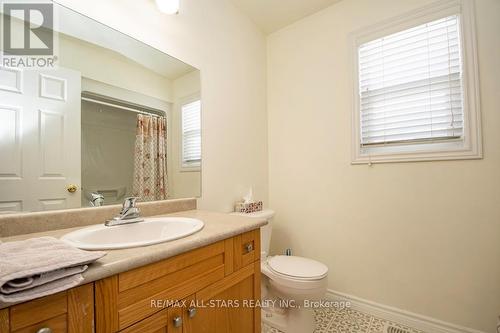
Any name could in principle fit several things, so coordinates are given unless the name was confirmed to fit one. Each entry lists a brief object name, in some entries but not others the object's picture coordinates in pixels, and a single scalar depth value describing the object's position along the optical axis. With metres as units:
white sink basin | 0.69
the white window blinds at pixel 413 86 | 1.41
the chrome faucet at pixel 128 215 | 0.96
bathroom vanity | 0.49
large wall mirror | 0.84
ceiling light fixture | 1.25
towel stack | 0.41
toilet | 1.31
